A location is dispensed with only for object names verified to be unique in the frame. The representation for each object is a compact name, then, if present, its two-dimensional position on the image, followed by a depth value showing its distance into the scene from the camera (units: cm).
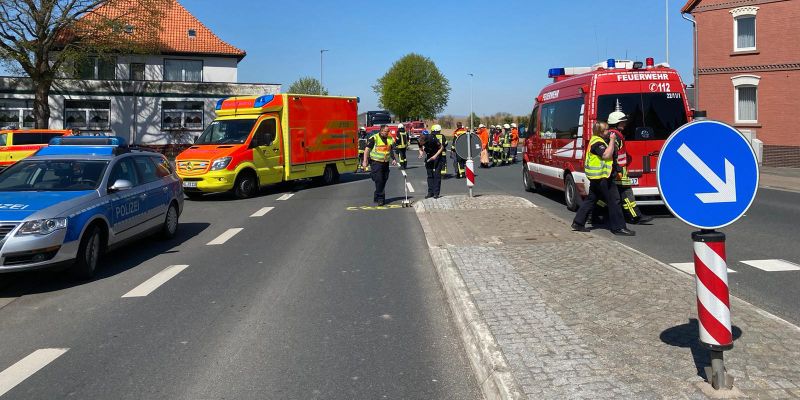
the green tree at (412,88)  9556
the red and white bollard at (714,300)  373
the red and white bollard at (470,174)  1477
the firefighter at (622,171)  1017
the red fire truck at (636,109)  1161
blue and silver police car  680
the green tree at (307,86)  9171
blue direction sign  372
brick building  2689
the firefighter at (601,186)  999
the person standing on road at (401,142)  1956
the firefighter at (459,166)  2230
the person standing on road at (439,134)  1603
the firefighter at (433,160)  1534
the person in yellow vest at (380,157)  1408
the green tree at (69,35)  3162
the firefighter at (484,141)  2523
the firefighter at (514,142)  3090
